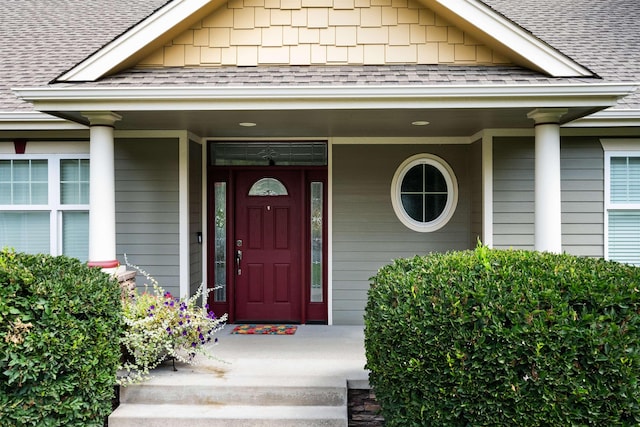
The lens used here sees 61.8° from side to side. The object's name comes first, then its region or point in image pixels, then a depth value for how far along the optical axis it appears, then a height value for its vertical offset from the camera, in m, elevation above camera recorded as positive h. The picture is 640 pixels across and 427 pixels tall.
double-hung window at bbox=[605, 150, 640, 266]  6.61 +0.06
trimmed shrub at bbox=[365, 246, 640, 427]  2.92 -0.77
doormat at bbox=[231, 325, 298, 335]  6.71 -1.51
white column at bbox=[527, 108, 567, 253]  5.29 +0.29
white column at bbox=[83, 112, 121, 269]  5.38 +0.26
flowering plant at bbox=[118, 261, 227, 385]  4.64 -1.06
